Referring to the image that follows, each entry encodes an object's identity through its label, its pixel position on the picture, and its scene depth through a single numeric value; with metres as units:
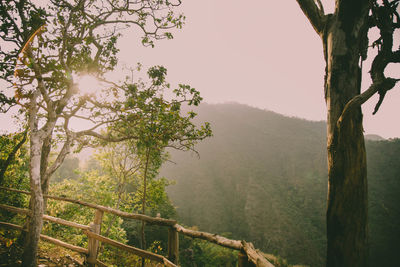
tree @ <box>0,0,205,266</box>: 3.81
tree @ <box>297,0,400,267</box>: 1.79
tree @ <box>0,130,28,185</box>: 7.35
